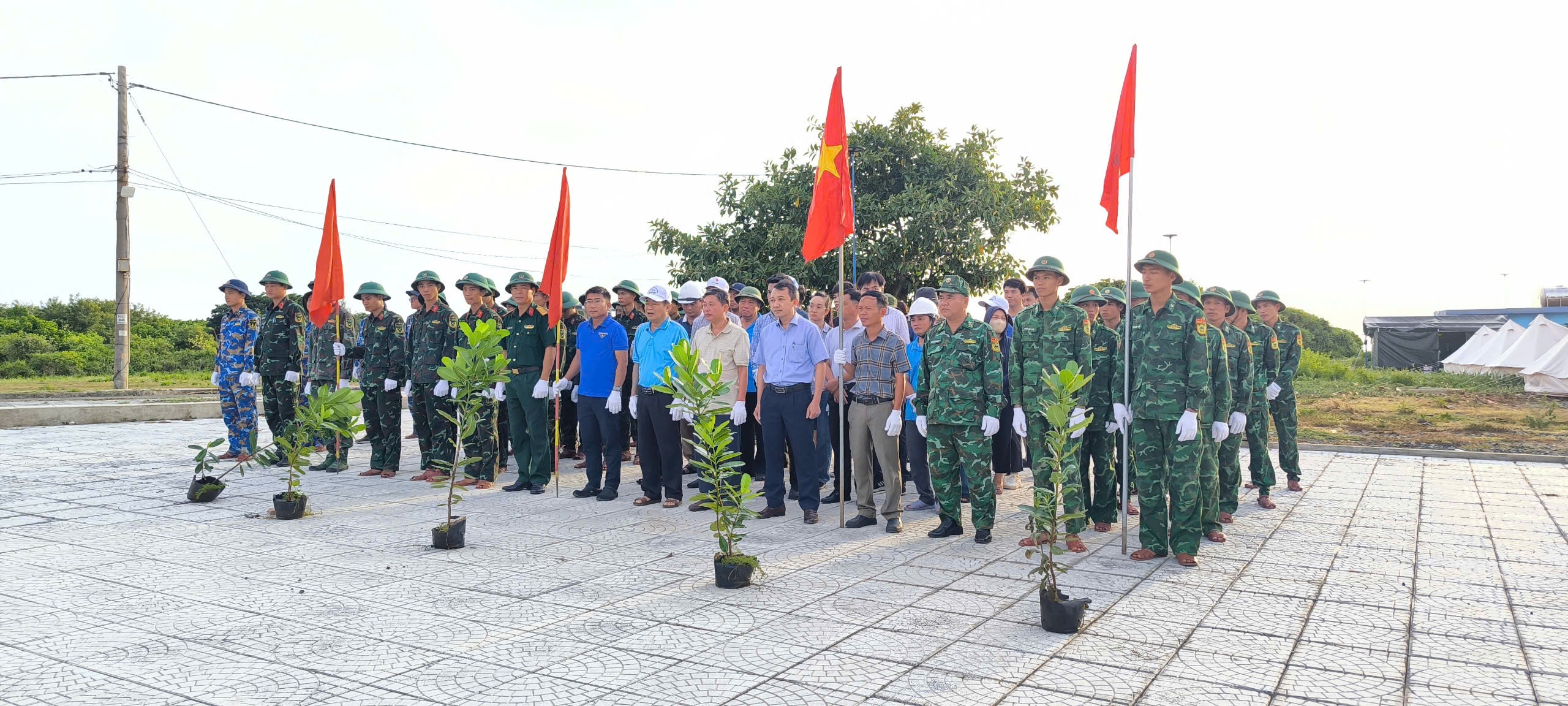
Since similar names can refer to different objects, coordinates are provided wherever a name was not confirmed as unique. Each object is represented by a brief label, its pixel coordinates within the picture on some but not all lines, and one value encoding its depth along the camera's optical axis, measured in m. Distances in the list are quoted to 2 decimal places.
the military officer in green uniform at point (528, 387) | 9.12
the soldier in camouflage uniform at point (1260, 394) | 8.28
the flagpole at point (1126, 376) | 6.25
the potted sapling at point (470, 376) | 6.32
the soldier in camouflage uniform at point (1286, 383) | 9.09
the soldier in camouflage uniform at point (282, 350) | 10.79
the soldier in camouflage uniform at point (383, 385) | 10.31
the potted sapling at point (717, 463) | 5.24
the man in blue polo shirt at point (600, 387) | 8.65
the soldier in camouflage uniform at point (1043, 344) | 6.75
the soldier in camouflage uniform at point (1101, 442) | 7.28
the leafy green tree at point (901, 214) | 19.92
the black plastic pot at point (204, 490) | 8.21
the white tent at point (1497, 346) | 32.31
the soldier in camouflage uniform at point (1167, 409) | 5.98
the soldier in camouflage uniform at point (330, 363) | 10.63
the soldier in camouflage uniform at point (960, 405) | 6.61
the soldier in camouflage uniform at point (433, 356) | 9.60
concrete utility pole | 22.66
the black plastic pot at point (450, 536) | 6.28
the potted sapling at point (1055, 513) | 4.39
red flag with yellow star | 7.44
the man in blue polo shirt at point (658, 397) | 8.21
